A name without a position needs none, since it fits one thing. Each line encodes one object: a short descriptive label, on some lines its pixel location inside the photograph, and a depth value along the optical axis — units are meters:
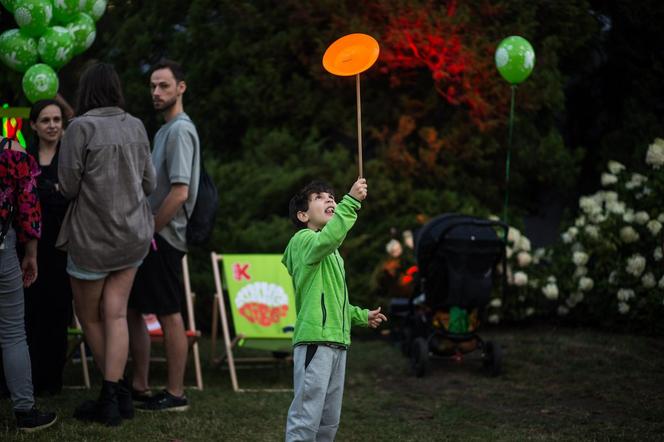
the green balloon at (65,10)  11.43
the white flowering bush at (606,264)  15.08
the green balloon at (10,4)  10.92
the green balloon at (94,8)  11.98
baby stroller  12.28
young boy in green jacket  6.64
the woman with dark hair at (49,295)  10.04
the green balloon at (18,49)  11.20
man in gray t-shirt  9.52
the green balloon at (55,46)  11.24
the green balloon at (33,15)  10.87
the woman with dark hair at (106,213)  8.63
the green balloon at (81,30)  11.67
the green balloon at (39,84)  10.92
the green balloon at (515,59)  15.02
